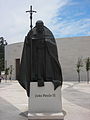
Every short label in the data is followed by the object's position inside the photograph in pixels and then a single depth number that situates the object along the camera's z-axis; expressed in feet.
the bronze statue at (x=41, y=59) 14.60
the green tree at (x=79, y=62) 82.89
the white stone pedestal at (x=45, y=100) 14.09
